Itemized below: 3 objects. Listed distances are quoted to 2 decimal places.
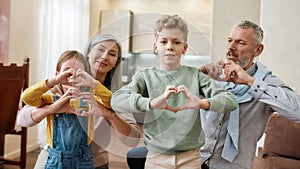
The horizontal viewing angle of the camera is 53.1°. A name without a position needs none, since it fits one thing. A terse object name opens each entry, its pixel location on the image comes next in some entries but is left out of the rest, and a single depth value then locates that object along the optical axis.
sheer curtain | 3.38
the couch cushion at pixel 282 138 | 1.82
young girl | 0.75
